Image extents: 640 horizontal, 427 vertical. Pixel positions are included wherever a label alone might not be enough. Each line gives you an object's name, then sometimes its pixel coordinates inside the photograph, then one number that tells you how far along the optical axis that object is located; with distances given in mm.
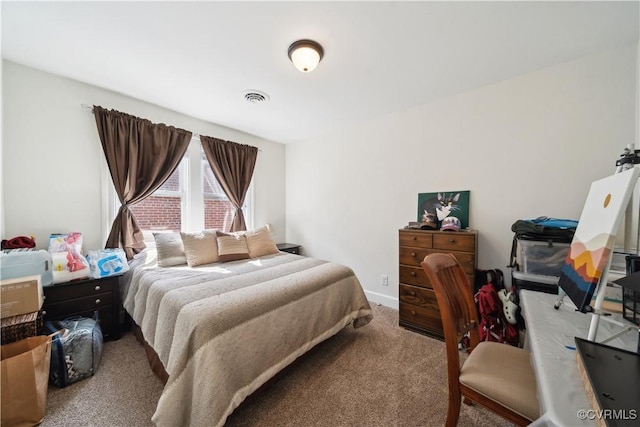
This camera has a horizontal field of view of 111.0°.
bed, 1192
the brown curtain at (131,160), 2344
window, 2725
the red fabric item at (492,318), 1868
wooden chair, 964
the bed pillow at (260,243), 2824
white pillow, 2343
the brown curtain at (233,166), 3184
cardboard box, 1451
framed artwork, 2367
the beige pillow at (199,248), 2377
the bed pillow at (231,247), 2540
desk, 574
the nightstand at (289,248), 3603
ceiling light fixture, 1657
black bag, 1626
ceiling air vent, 2363
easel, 803
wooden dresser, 2090
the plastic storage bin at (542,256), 1671
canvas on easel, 807
